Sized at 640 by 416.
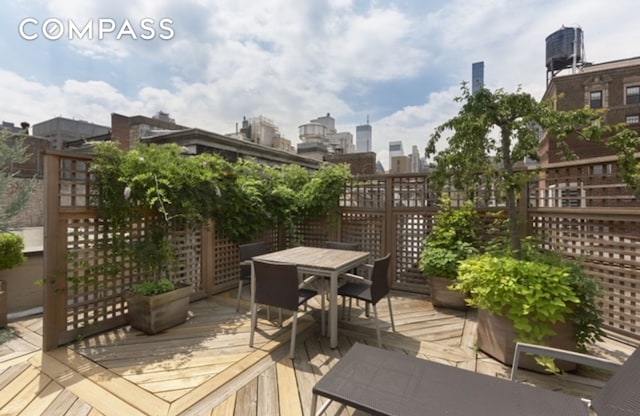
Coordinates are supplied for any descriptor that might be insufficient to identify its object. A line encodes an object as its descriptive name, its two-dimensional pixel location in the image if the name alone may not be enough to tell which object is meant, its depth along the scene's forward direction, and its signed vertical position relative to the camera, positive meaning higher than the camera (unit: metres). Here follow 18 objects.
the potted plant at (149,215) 3.12 -0.09
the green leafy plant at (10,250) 3.93 -0.59
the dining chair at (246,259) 3.77 -0.67
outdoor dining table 2.79 -0.57
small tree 2.74 +0.74
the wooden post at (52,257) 2.75 -0.47
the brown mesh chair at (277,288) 2.62 -0.75
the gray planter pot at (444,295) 3.83 -1.16
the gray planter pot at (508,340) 2.40 -1.12
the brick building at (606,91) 19.72 +8.01
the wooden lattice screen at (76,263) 2.78 -0.57
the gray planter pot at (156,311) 3.11 -1.13
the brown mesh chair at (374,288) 2.81 -0.83
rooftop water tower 23.88 +13.21
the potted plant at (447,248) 3.86 -0.57
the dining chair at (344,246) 4.03 -0.55
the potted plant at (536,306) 2.29 -0.80
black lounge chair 1.35 -0.95
